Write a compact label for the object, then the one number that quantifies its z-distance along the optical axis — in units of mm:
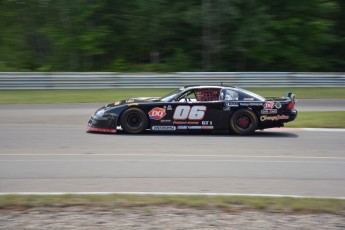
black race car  12750
